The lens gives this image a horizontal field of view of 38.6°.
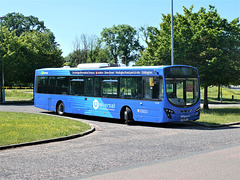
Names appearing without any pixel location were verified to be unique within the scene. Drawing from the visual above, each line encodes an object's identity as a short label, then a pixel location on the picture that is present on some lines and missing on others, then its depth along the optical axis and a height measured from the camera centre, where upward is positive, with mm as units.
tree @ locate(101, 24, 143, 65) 74250 +10823
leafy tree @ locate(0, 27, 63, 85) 34969 +3578
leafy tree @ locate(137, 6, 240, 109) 23656 +3115
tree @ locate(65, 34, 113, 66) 72500 +7851
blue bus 15250 -128
